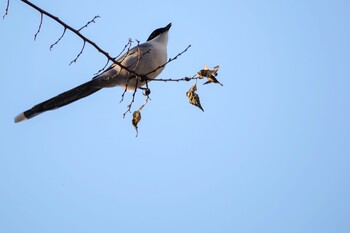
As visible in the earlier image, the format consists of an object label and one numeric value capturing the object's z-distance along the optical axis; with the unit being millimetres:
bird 8914
